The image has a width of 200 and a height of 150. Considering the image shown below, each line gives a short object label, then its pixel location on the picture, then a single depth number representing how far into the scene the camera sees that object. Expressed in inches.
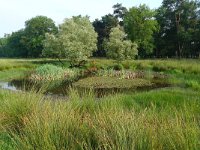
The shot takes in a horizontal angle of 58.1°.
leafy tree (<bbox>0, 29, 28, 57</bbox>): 1977.2
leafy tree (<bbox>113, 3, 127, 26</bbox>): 1488.7
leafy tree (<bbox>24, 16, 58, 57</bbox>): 1747.5
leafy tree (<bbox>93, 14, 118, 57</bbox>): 1417.6
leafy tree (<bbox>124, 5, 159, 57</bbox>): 1143.9
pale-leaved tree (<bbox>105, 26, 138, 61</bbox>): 853.6
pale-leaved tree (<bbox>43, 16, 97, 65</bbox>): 864.7
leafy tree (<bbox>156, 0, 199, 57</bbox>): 1277.6
